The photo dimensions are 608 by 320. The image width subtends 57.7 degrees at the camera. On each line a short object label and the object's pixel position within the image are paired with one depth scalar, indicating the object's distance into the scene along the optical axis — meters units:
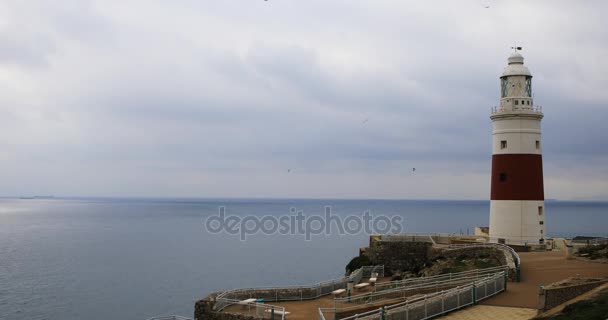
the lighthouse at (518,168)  36.69
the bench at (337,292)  26.44
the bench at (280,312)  21.88
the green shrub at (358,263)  40.80
